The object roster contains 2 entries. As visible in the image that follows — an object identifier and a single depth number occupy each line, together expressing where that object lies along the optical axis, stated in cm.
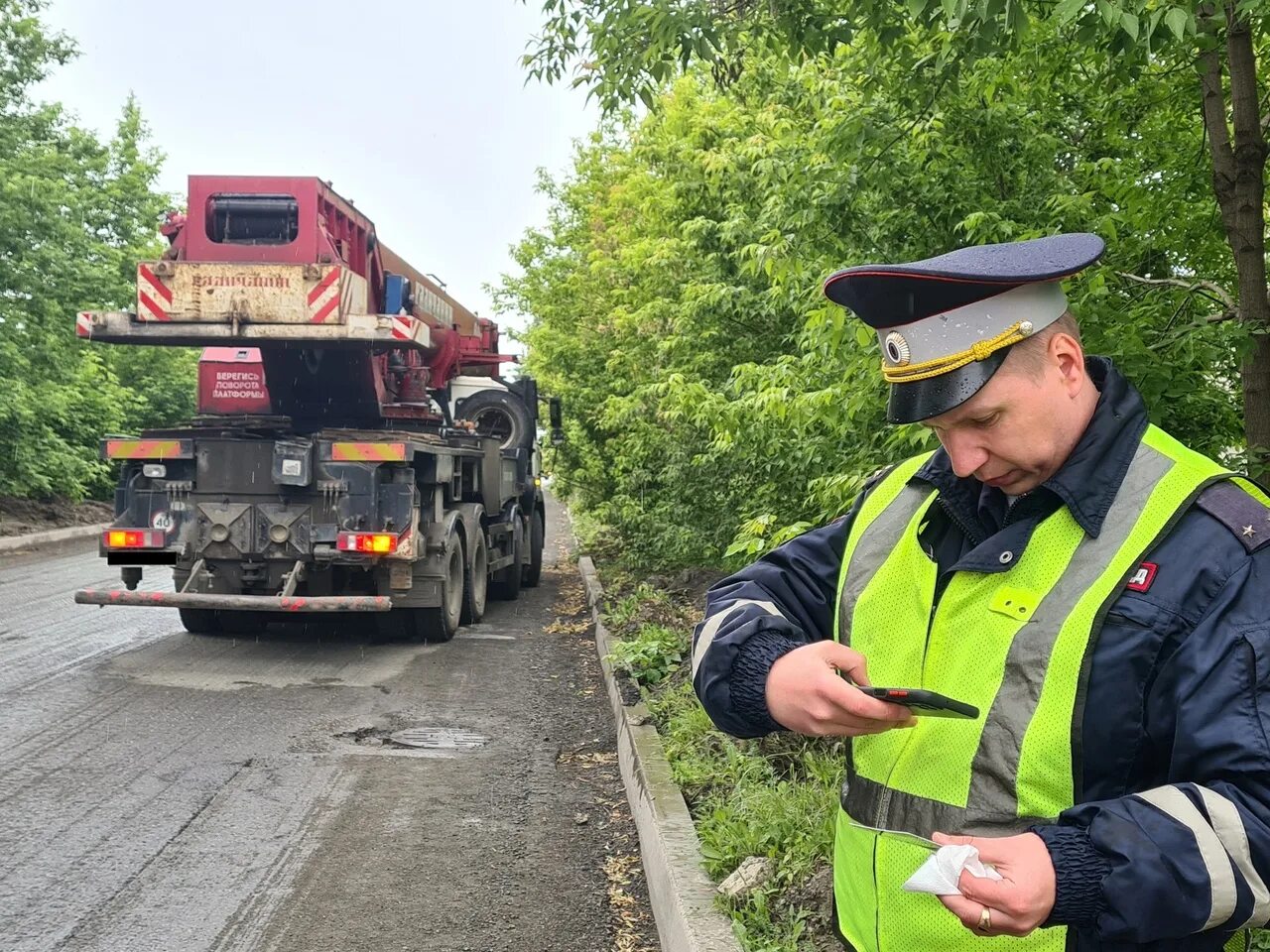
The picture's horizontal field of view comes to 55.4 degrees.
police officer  145
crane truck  902
